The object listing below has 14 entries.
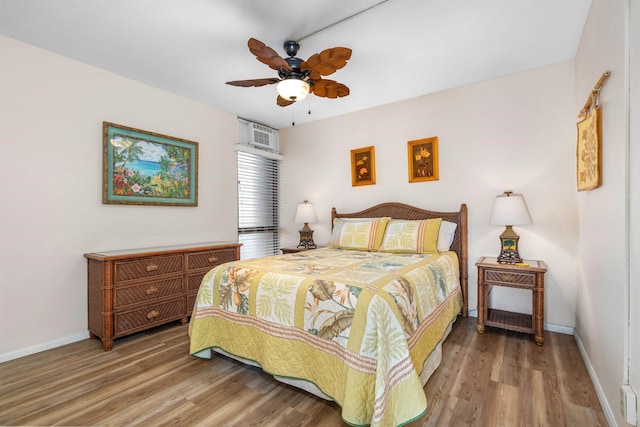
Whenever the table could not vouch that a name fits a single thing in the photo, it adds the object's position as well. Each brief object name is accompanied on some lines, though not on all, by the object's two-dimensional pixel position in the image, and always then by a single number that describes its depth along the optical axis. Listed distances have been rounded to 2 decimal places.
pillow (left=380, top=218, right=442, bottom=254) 2.99
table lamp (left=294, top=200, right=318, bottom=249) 4.13
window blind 4.34
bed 1.45
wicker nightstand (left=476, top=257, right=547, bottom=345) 2.47
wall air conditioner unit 4.31
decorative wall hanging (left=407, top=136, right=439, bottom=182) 3.44
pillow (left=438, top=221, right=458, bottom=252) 3.03
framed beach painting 2.89
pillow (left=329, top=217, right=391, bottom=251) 3.29
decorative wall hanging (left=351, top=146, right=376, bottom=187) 3.91
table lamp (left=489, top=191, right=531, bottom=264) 2.66
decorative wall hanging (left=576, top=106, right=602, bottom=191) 1.78
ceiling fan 1.98
